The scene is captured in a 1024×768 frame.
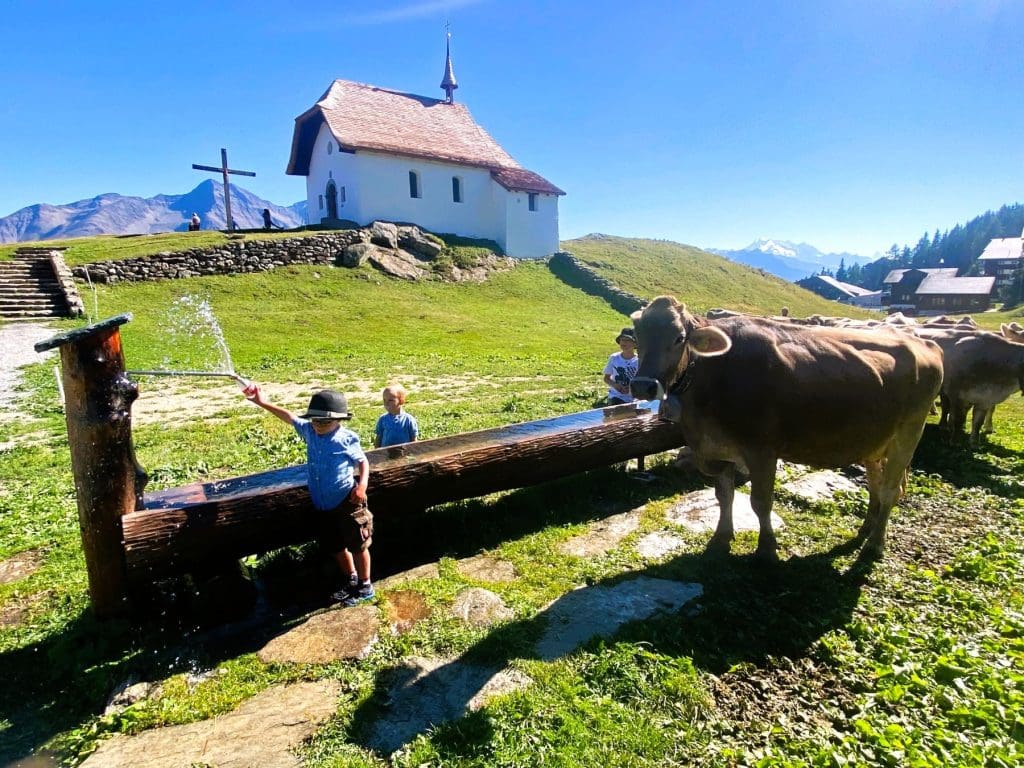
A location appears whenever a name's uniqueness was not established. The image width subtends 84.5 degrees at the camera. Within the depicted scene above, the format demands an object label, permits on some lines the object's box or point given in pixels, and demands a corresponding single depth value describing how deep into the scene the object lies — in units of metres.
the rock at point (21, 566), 5.03
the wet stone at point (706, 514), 6.42
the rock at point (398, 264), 30.03
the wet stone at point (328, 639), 4.12
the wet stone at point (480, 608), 4.58
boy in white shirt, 7.81
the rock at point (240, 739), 3.22
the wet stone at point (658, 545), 5.76
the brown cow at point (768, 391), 4.92
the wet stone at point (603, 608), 4.32
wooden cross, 35.62
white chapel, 35.78
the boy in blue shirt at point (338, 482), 4.59
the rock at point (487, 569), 5.29
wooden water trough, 4.09
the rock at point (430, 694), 3.43
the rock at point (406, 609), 4.50
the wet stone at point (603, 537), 5.83
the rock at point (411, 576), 5.13
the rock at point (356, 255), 29.27
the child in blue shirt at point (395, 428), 6.59
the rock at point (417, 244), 33.12
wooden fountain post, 4.07
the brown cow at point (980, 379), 9.60
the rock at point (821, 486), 7.31
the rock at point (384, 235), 31.84
